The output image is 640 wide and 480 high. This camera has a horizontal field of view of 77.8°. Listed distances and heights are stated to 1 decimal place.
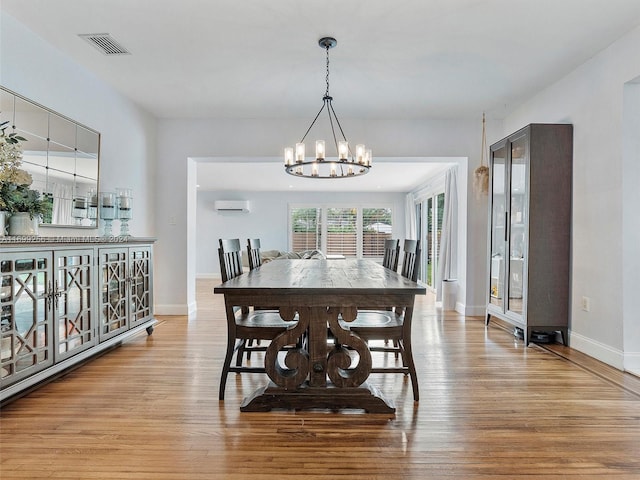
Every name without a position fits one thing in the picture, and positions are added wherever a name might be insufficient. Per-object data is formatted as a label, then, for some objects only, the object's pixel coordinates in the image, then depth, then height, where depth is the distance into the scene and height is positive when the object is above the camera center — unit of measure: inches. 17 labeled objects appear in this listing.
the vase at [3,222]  89.2 +3.7
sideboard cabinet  84.8 -16.8
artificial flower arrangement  89.7 +13.1
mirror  106.4 +25.6
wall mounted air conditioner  386.3 +34.7
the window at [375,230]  408.2 +12.3
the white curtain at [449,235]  227.6 +4.5
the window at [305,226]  403.9 +15.5
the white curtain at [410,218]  364.4 +23.4
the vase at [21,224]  94.0 +3.5
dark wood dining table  83.0 -22.0
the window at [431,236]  282.2 +5.2
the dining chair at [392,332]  90.7 -20.8
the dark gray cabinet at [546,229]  139.3 +5.1
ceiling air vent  114.0 +58.8
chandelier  117.6 +27.5
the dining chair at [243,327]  91.0 -20.0
